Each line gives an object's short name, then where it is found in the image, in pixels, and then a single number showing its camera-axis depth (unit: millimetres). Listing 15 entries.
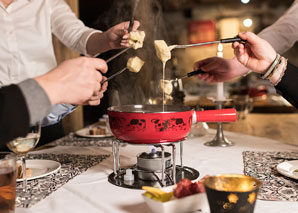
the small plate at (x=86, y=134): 1829
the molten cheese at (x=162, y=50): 1215
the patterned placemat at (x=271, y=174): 965
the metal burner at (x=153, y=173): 1075
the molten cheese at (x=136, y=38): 1219
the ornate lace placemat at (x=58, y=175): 985
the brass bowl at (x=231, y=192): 722
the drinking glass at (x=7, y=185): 820
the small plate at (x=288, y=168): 1096
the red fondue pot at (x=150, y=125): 1064
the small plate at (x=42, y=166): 1195
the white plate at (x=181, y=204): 797
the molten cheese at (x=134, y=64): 1188
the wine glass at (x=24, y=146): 976
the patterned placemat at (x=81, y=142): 1699
